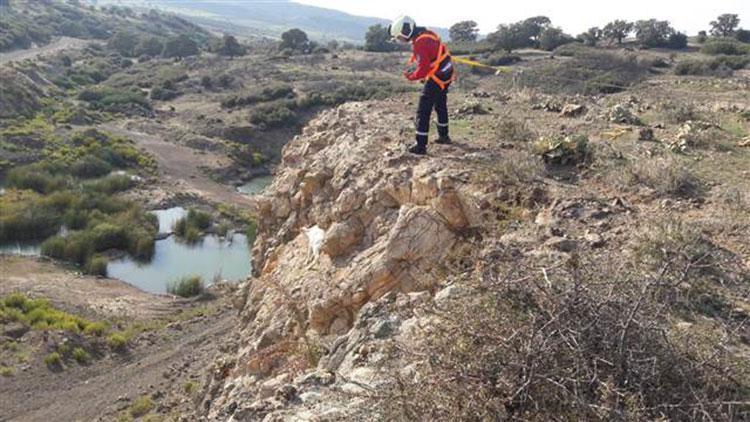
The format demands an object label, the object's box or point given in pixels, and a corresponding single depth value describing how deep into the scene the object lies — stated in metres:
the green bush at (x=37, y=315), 15.36
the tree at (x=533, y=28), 38.66
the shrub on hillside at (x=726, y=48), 25.22
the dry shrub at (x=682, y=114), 9.69
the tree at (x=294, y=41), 64.31
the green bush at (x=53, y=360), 13.80
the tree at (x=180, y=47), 67.12
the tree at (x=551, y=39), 35.28
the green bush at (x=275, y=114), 38.78
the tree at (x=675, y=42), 32.27
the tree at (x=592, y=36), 36.20
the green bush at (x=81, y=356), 14.26
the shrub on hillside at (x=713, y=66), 19.80
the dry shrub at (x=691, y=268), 4.32
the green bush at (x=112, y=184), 27.61
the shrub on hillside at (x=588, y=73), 18.14
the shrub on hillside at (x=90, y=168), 29.45
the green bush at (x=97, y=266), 20.56
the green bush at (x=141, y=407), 11.56
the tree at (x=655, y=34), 32.56
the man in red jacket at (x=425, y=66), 7.80
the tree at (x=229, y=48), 66.06
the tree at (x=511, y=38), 37.22
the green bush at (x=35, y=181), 26.50
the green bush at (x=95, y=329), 15.53
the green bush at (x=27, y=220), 22.44
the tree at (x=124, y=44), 72.44
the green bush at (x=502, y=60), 29.62
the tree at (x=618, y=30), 35.31
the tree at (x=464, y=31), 55.12
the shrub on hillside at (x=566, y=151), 7.62
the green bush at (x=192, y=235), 24.42
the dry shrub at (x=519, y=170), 6.83
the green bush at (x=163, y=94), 47.75
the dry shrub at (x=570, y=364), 3.03
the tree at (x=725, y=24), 36.91
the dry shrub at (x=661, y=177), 6.48
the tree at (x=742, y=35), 34.33
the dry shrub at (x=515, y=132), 8.70
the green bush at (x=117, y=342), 15.05
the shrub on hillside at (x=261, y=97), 42.50
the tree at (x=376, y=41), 54.59
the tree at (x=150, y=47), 70.00
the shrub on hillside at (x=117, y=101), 43.38
